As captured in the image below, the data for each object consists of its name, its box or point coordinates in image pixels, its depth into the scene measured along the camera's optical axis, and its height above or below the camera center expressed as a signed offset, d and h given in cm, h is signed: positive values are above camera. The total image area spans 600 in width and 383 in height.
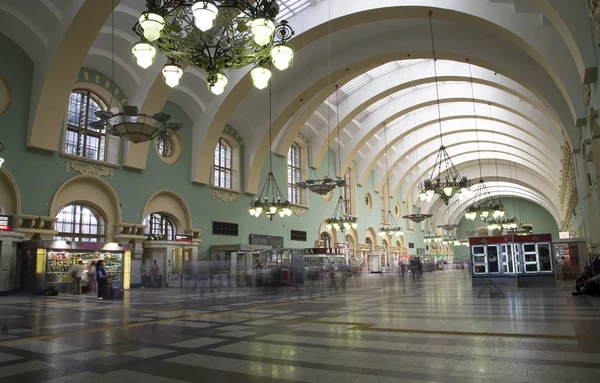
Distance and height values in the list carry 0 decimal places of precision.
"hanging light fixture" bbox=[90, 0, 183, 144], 753 +323
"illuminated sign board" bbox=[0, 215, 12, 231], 1465 +111
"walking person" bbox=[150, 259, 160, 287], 1991 -94
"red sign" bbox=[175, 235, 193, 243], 2105 +70
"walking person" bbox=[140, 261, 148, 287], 1991 -88
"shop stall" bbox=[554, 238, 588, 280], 2031 -50
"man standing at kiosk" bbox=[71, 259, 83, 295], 1611 -82
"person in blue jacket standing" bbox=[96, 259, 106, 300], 1405 -73
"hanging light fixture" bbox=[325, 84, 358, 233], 2622 +170
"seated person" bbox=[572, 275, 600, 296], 1140 -109
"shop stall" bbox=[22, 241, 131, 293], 1530 -20
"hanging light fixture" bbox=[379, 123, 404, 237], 3312 +269
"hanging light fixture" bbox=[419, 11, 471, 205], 1616 +227
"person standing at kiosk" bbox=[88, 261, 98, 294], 1631 -94
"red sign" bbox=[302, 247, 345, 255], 2229 -4
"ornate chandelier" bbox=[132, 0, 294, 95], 675 +351
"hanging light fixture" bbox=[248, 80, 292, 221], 1984 +199
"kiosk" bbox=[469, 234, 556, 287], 1605 -46
